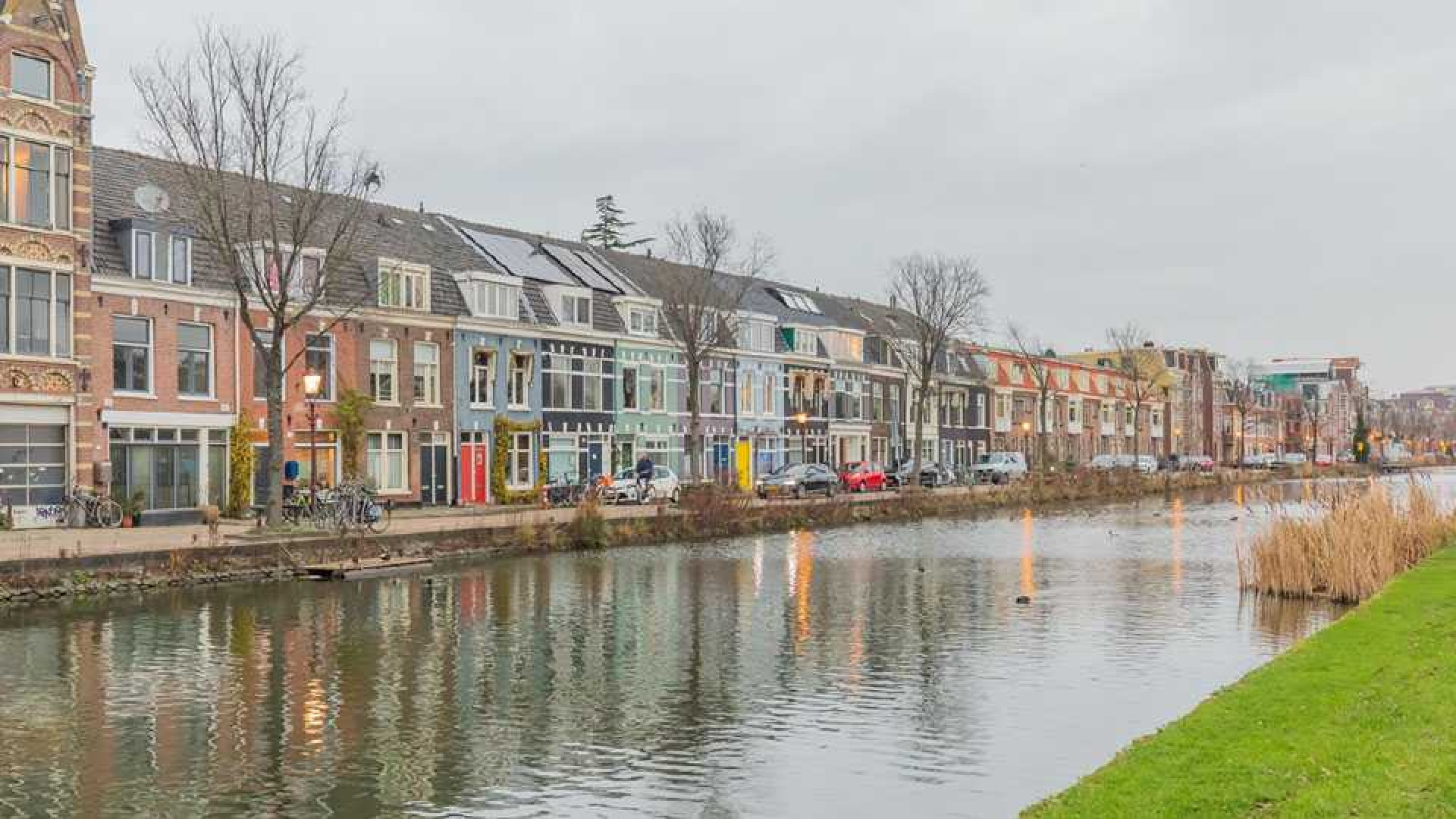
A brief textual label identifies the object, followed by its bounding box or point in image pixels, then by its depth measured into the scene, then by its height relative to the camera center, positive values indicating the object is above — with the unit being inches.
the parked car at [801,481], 2442.2 -59.0
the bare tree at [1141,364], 4859.7 +286.7
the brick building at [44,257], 1491.1 +207.6
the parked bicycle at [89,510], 1531.7 -58.1
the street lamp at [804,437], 3189.0 +22.0
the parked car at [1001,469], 3294.8 -55.1
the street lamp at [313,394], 1492.4 +59.7
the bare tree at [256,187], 1449.3 +277.8
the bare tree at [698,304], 2429.9 +250.7
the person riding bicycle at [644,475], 2218.3 -41.6
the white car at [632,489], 2206.0 -62.7
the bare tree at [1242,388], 5693.9 +238.7
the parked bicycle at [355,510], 1489.9 -60.3
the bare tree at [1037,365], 4099.4 +241.5
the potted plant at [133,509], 1574.8 -60.0
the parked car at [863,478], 2797.7 -61.1
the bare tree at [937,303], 3117.6 +308.5
